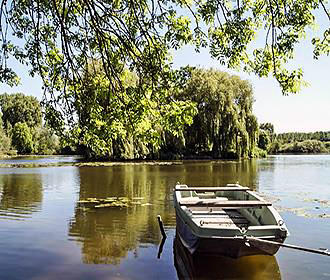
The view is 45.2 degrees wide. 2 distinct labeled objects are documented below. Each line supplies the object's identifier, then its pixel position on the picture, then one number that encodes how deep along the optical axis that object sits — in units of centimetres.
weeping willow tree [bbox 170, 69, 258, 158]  3158
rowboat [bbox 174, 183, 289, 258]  591
